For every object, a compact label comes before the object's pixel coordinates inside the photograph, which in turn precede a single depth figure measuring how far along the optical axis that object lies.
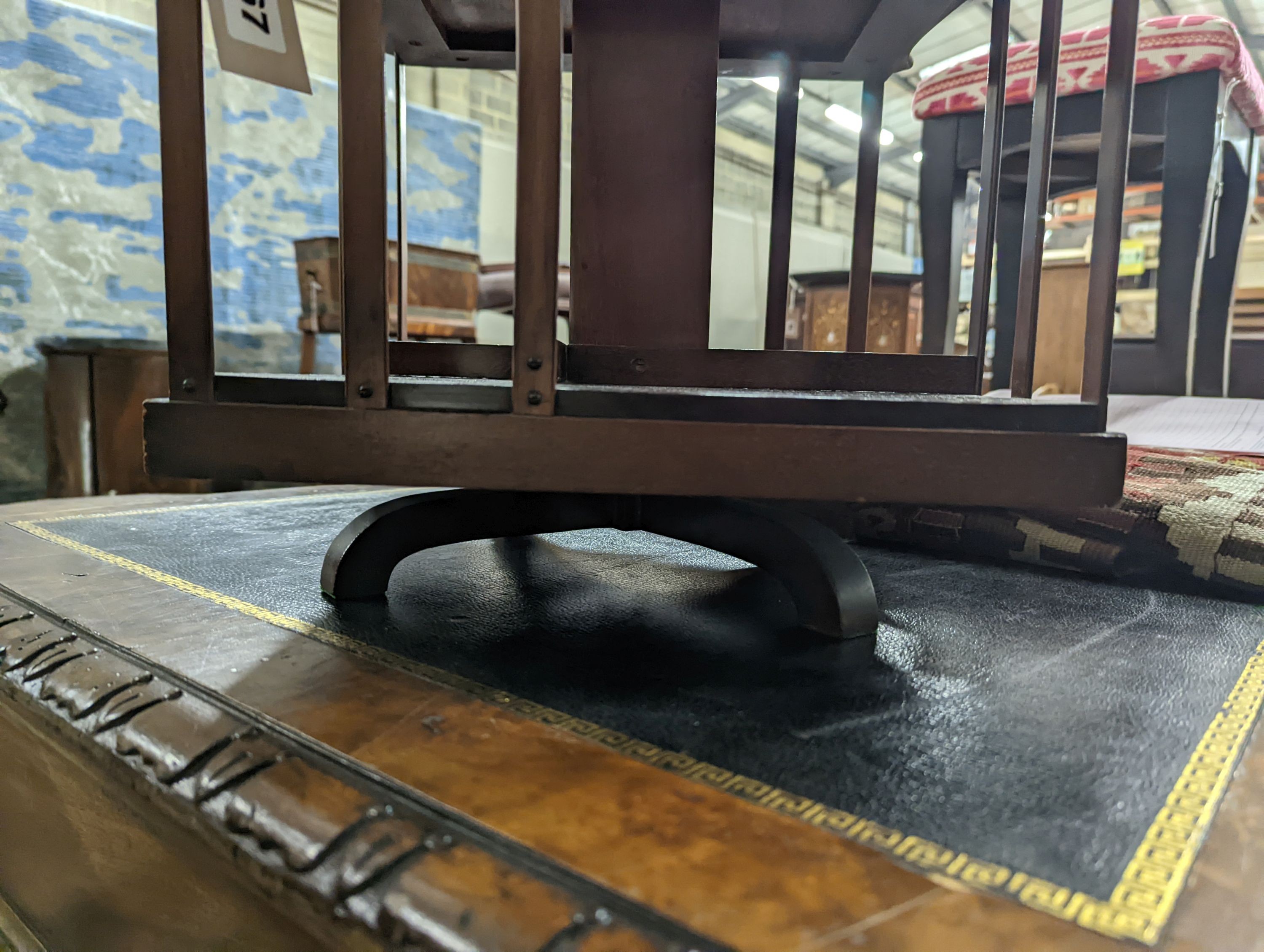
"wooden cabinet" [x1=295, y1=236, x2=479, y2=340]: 2.63
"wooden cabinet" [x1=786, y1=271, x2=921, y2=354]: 4.39
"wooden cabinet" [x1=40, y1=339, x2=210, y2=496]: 2.30
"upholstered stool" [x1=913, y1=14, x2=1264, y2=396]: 1.74
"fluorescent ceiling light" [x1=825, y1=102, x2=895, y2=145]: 8.05
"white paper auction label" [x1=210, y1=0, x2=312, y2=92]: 0.57
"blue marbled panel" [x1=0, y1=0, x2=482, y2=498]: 2.63
